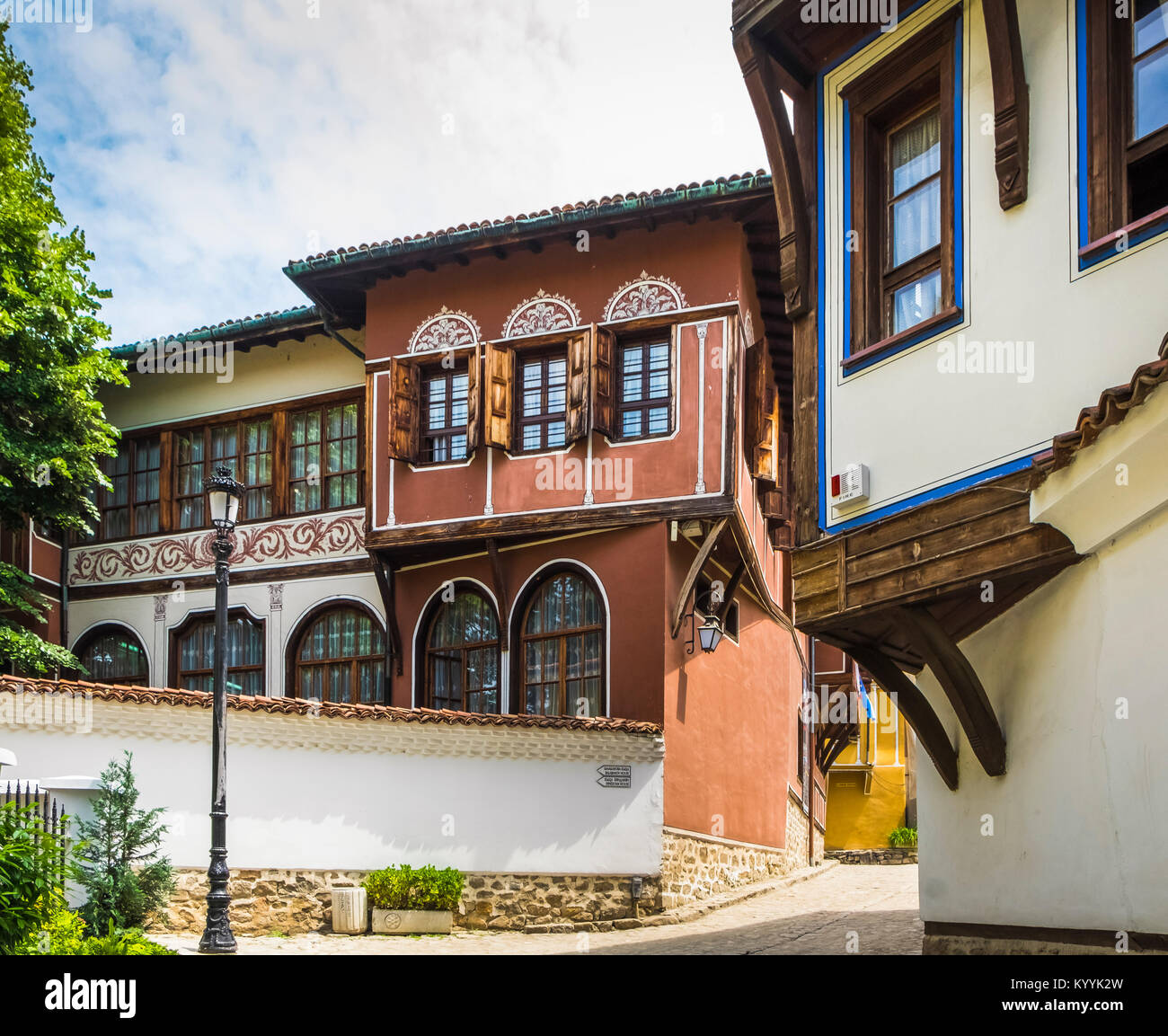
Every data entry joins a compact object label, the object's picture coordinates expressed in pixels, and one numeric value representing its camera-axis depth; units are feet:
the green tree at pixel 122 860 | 36.72
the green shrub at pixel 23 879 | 24.44
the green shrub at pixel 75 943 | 24.81
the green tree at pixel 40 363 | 53.88
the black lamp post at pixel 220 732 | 36.22
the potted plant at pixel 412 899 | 43.83
